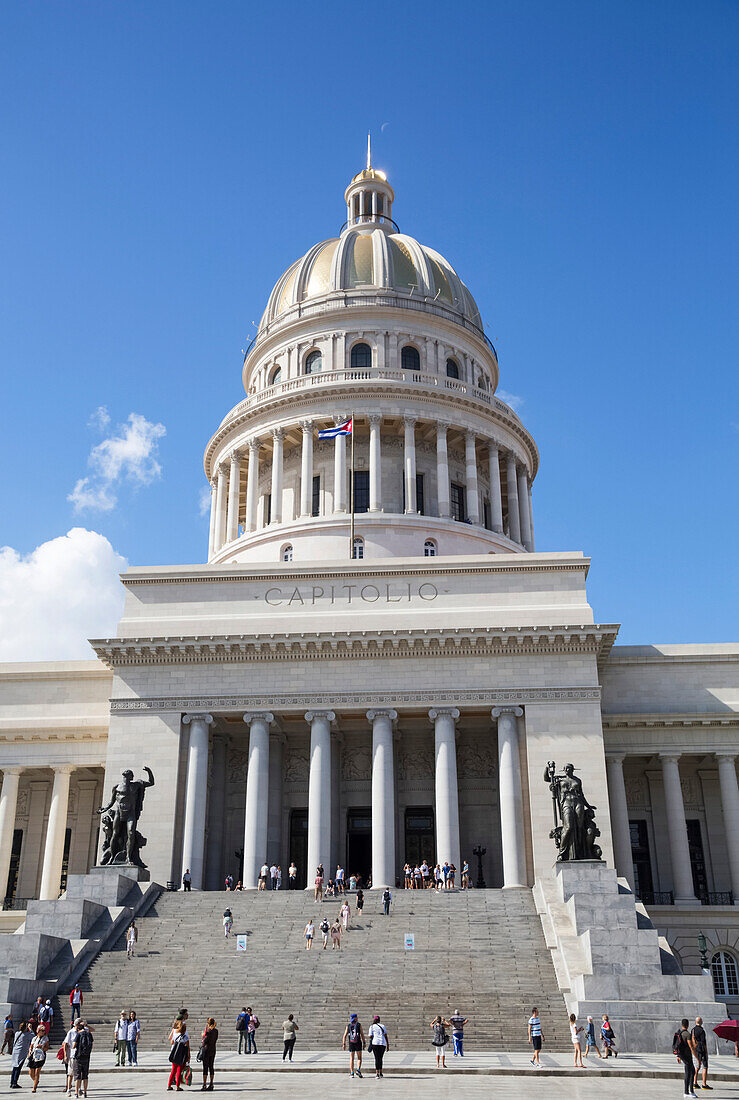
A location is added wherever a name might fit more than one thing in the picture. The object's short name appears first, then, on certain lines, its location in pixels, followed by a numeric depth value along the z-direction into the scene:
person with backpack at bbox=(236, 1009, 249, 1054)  25.08
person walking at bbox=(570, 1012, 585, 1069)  23.43
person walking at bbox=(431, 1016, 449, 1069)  22.73
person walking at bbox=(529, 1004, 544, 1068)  23.66
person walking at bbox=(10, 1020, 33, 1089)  20.73
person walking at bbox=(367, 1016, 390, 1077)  21.81
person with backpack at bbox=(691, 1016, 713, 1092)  20.17
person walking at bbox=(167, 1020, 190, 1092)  19.58
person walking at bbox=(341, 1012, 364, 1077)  21.98
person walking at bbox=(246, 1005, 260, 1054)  25.14
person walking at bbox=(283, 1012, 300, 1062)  23.90
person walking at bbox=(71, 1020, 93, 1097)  19.22
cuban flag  56.06
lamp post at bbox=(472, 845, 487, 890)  44.12
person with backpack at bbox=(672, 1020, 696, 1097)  19.22
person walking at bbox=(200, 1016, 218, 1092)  19.91
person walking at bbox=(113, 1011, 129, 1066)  23.09
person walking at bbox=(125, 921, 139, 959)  32.28
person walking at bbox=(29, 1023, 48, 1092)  20.34
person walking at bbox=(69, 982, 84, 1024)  27.74
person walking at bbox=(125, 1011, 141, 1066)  23.03
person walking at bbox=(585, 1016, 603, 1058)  25.30
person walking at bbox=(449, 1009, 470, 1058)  24.52
